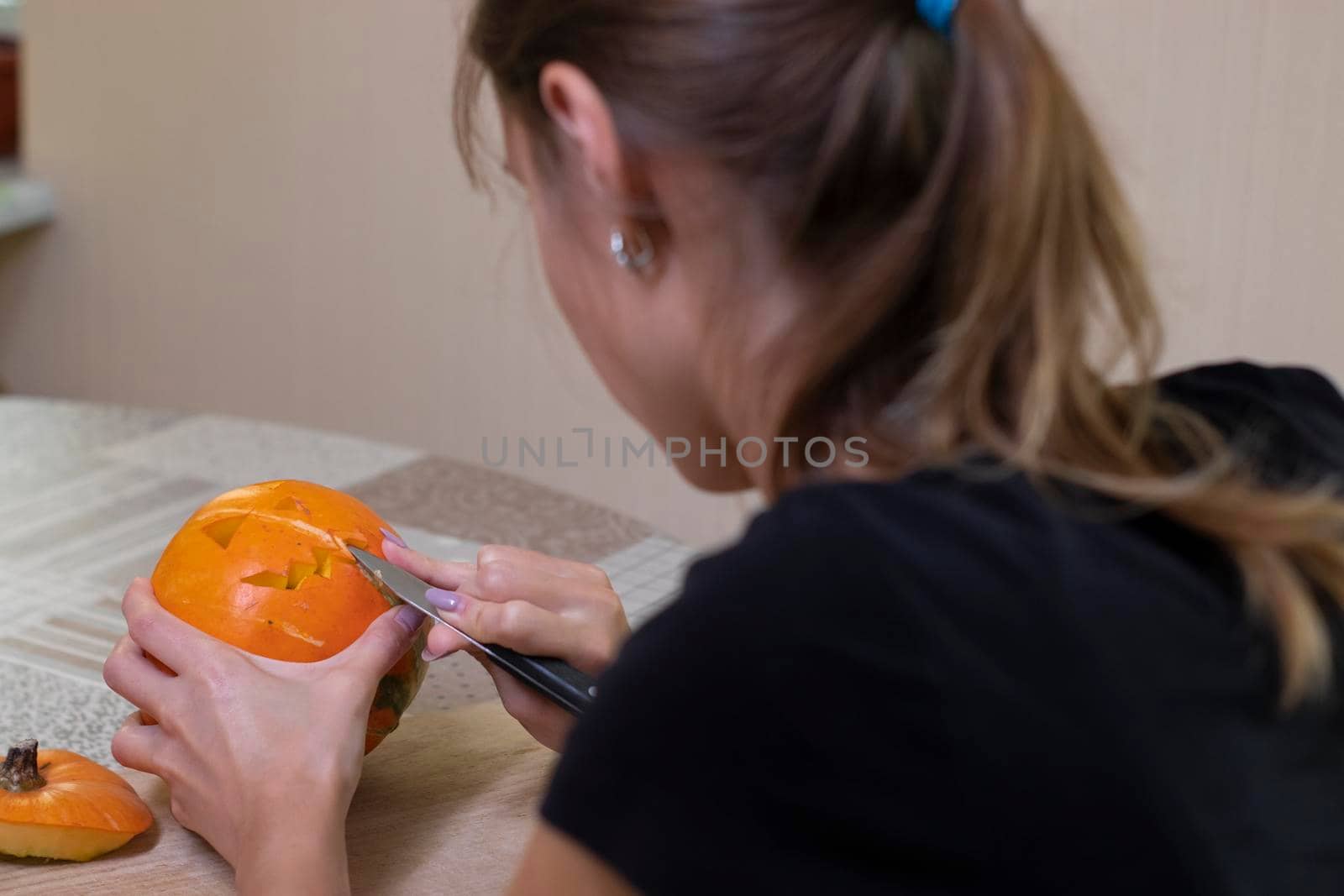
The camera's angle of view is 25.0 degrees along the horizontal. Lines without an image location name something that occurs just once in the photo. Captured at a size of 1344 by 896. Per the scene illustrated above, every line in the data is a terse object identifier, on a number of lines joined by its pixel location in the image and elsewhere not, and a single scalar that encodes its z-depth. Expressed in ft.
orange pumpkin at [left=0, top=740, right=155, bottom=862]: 4.27
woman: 3.56
